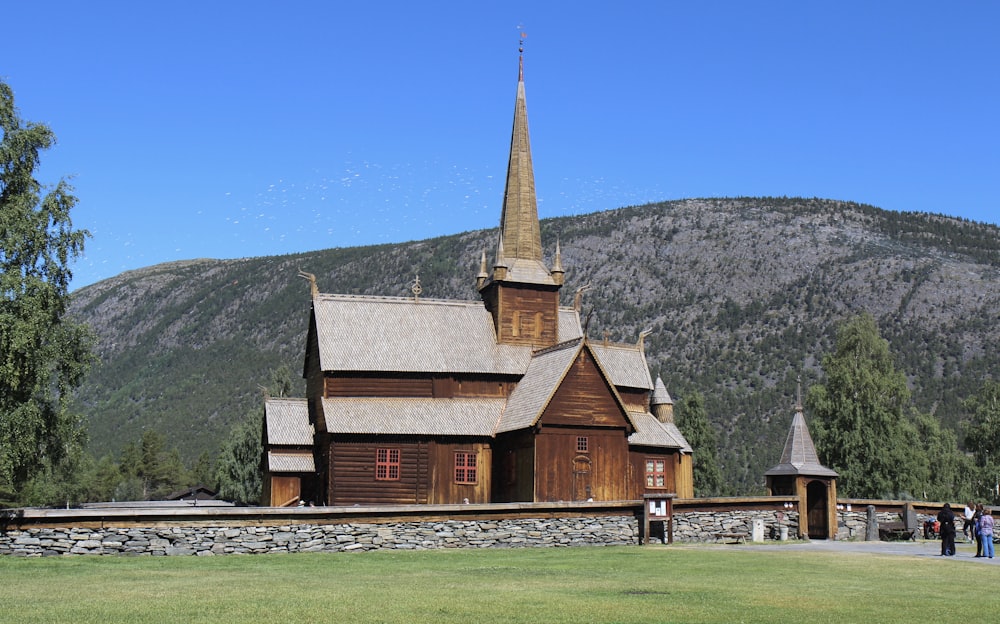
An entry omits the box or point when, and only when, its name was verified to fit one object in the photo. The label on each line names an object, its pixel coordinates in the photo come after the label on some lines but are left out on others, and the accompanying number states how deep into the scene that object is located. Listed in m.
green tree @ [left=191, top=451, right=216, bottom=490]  128.50
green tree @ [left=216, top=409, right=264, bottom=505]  72.81
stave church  44.66
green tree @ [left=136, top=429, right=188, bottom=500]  125.81
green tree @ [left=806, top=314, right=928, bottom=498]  62.34
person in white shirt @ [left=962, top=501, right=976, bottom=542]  34.21
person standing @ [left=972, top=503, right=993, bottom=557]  29.50
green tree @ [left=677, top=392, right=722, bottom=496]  77.94
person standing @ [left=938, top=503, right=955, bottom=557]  29.30
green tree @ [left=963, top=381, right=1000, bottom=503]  70.06
